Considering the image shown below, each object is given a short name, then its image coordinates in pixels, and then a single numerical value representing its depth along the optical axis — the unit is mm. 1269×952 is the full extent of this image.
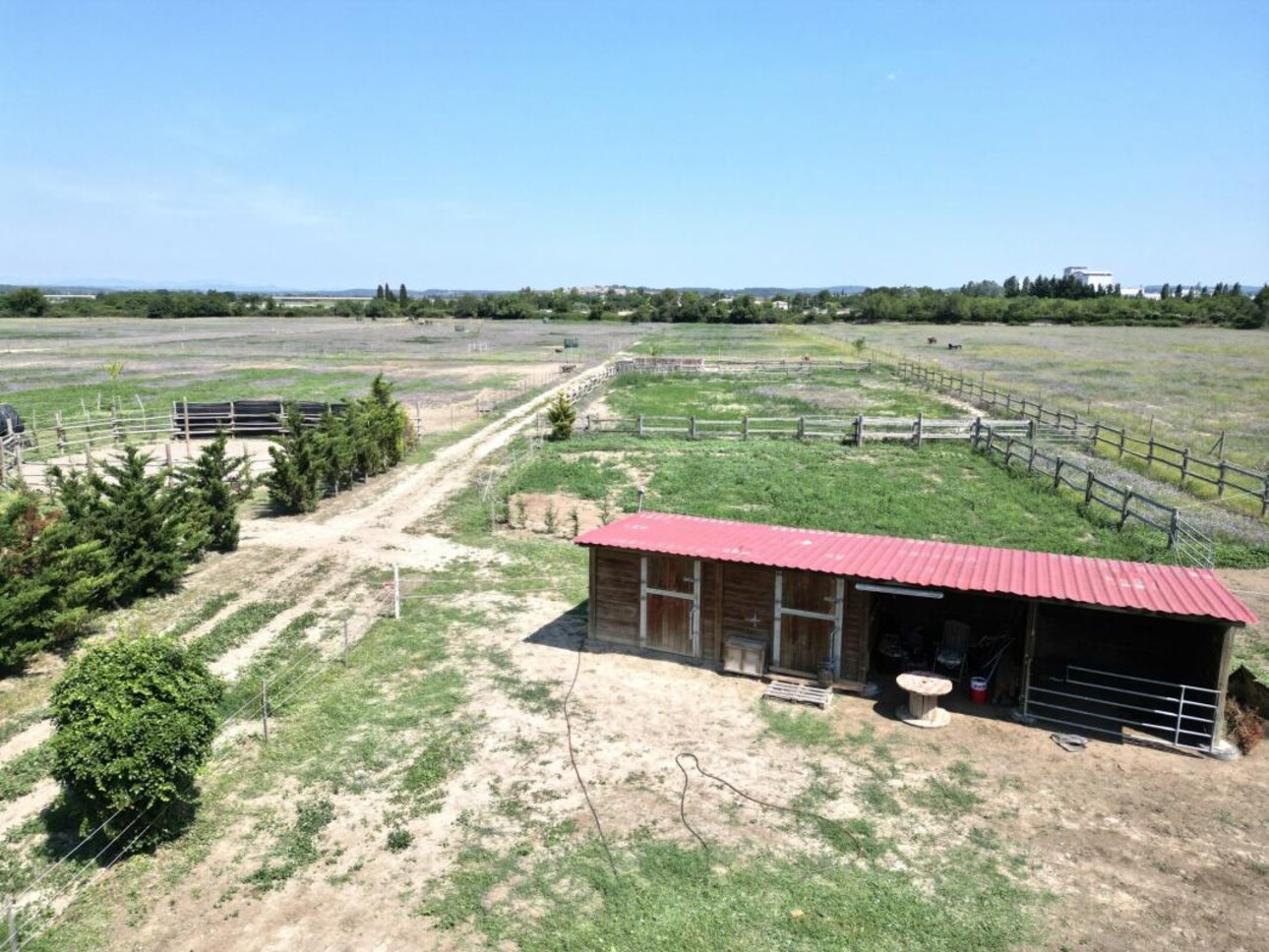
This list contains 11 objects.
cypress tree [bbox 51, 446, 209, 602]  18484
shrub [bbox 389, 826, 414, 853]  10508
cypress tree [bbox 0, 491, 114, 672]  15188
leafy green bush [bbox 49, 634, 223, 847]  10094
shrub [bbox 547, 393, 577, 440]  36312
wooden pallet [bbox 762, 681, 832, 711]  14609
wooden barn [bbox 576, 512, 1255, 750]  13867
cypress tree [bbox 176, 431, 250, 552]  22156
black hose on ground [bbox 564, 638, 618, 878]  10367
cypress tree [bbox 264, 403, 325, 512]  26156
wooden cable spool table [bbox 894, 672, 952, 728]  13883
